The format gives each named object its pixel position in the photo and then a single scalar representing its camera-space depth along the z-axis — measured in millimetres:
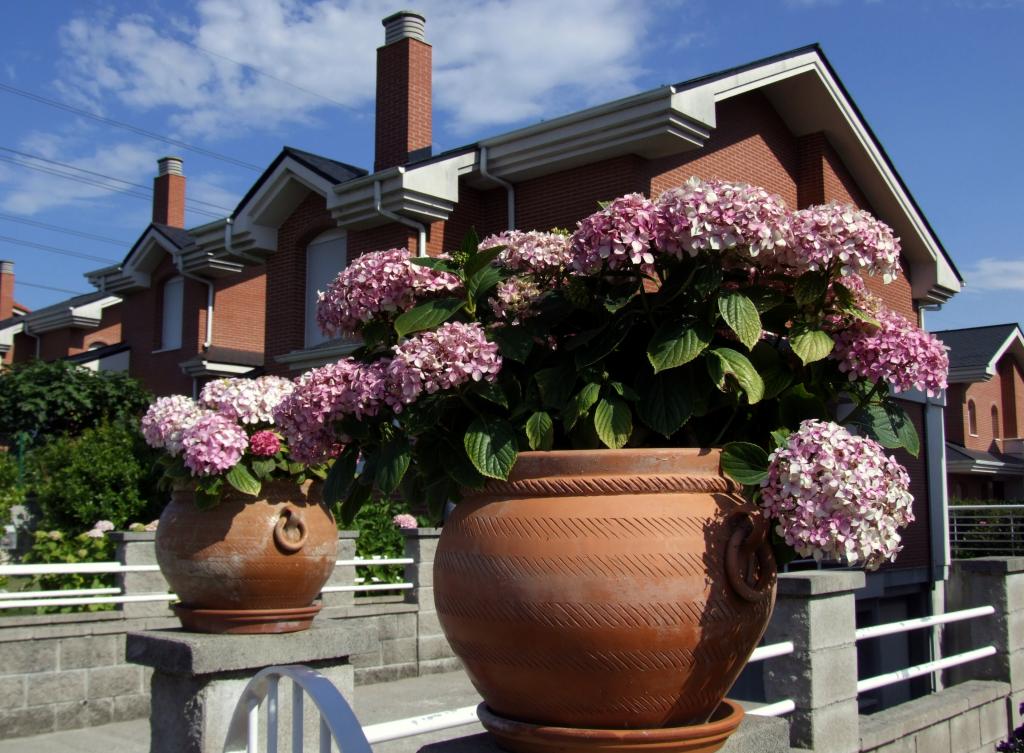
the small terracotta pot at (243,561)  4461
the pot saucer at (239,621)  4426
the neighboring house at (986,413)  30312
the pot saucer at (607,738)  2307
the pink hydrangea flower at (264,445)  4527
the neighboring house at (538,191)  12938
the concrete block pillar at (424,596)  9570
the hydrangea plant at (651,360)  2396
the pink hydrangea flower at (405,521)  11266
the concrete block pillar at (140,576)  7992
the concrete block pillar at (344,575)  9203
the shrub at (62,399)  20266
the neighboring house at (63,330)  30578
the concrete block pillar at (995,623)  6984
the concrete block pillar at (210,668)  3771
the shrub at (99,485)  14133
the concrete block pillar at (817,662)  4816
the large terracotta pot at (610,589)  2283
